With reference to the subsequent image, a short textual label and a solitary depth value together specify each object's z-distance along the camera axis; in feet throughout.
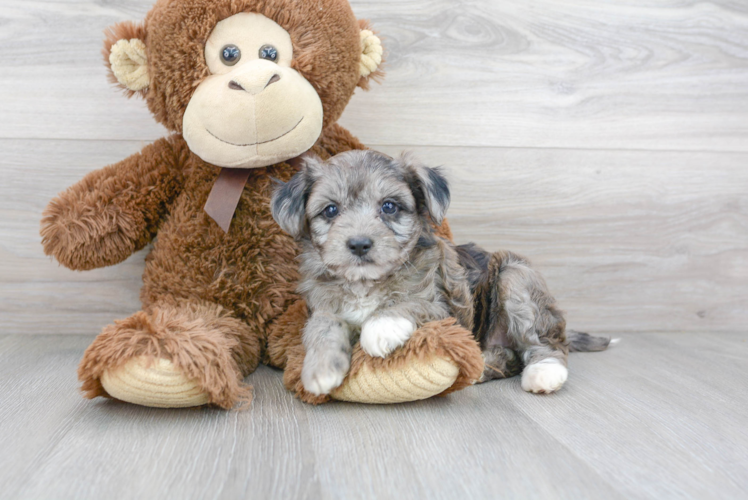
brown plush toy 2.35
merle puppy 2.41
